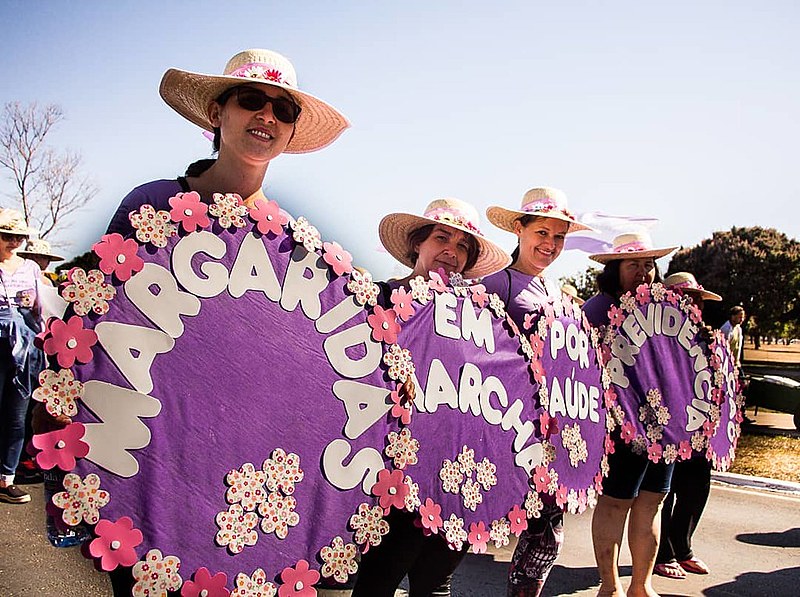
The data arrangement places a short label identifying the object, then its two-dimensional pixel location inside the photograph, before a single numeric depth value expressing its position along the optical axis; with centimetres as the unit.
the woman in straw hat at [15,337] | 510
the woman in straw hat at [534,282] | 311
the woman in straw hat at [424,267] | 241
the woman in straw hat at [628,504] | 360
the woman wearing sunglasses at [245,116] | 207
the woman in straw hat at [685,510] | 455
